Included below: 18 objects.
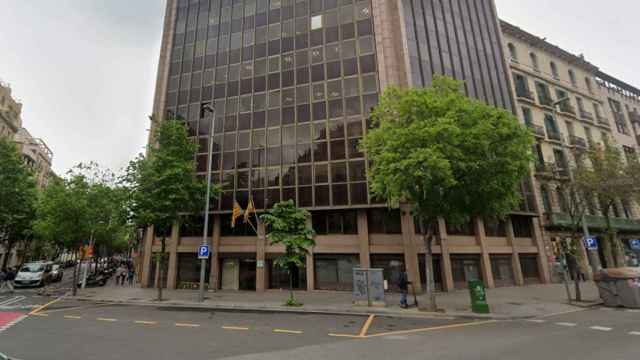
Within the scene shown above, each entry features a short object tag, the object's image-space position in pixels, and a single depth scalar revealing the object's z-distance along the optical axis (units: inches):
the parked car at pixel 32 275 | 1109.1
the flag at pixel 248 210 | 879.7
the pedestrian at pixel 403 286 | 648.4
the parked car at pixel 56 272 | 1398.1
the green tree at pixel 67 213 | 960.9
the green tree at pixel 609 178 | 840.9
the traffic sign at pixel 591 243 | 763.4
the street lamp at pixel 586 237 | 772.6
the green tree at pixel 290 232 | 700.0
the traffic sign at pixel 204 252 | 791.5
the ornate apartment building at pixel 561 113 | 1238.3
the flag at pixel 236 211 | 866.8
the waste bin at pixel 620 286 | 622.8
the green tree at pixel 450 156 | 588.1
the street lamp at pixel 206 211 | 776.9
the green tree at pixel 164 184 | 829.2
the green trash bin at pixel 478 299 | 588.4
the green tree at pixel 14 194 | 1349.7
